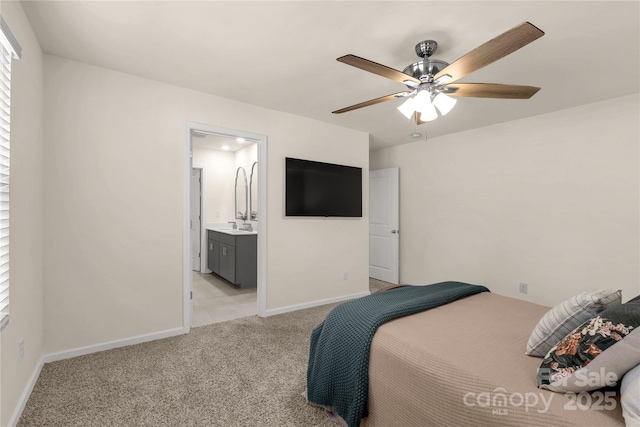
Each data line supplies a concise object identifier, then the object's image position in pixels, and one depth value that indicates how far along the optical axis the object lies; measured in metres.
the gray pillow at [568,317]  1.28
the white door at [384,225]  5.00
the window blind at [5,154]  1.52
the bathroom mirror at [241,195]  5.53
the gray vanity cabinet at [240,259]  4.46
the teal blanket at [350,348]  1.51
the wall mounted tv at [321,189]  3.64
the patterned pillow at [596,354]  0.97
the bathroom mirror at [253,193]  5.27
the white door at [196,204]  5.67
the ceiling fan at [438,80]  1.60
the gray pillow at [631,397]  0.84
